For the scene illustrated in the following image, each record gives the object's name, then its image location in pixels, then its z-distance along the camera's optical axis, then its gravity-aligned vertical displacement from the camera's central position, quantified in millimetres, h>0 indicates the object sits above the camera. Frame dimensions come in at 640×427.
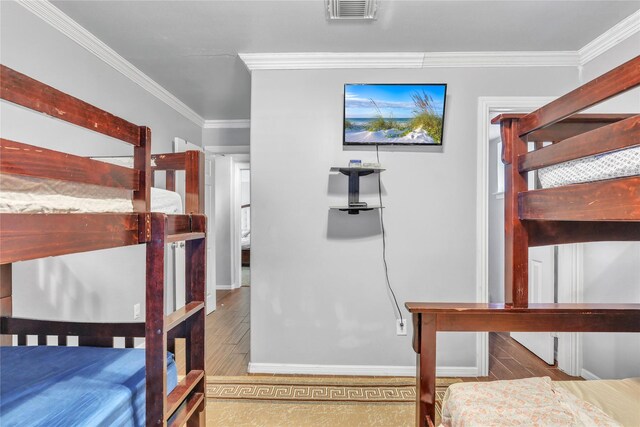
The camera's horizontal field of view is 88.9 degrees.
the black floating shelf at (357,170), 2301 +306
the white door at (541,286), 2615 -606
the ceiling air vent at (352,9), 1846 +1194
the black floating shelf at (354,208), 2334 +35
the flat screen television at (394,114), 2377 +735
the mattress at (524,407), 959 -602
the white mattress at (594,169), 817 +131
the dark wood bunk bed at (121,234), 705 -61
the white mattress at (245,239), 7055 -594
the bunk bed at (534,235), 1021 -82
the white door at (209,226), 3512 -179
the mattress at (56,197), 691 +38
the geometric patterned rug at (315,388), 2145 -1216
